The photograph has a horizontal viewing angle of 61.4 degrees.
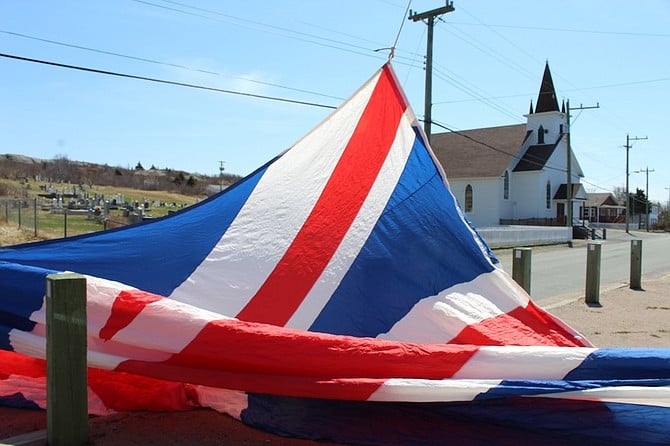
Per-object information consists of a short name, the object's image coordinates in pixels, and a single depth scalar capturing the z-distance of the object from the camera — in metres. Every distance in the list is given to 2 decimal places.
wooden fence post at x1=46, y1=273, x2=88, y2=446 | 2.86
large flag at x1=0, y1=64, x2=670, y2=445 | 2.96
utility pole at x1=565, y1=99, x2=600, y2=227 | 37.16
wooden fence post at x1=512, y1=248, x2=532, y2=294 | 7.44
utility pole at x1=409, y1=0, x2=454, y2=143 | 19.15
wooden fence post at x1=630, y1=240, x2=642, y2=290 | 12.20
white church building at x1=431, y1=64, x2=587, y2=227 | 47.59
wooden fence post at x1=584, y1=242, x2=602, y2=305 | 9.92
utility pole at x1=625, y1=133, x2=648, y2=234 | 55.92
